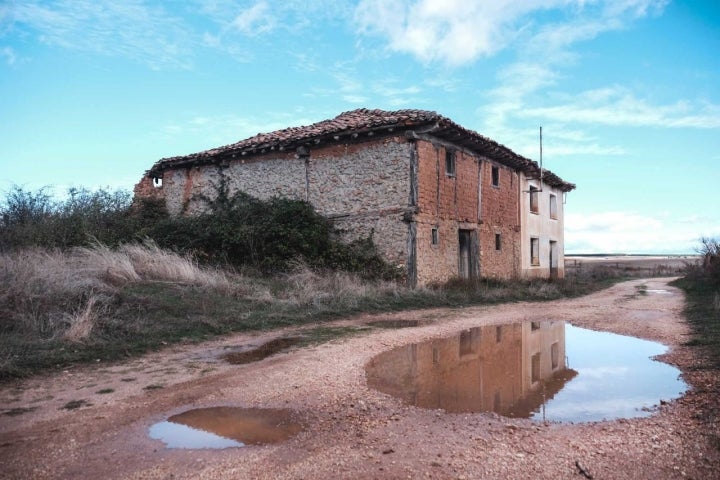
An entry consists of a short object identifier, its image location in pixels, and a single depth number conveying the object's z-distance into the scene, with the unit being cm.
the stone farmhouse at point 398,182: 1443
